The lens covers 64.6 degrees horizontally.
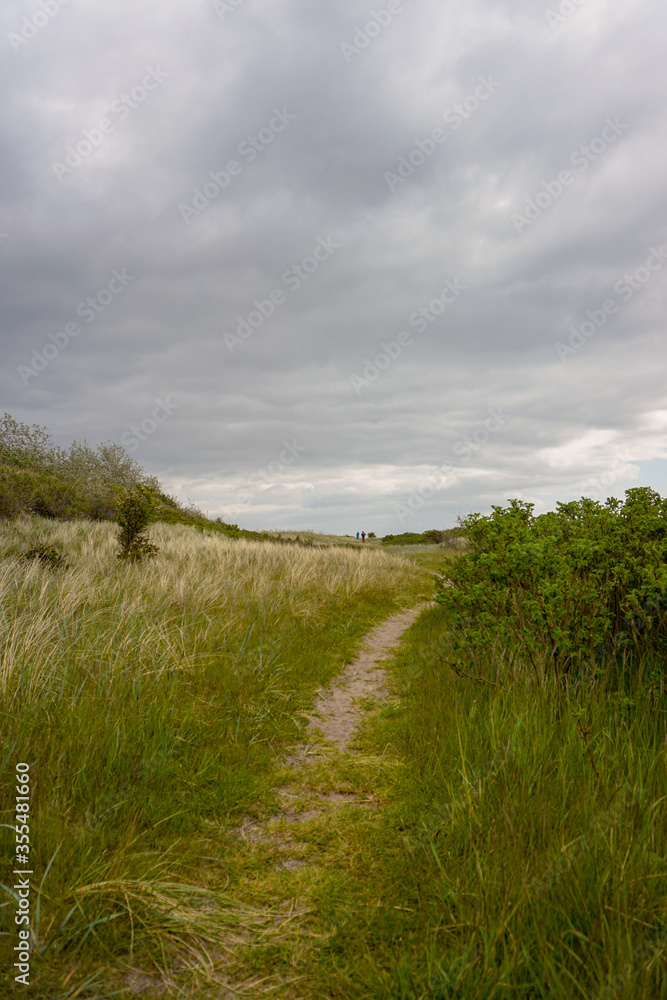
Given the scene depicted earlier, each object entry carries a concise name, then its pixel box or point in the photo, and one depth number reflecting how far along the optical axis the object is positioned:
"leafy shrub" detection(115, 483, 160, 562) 11.86
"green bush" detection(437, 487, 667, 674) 4.69
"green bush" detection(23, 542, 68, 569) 9.91
